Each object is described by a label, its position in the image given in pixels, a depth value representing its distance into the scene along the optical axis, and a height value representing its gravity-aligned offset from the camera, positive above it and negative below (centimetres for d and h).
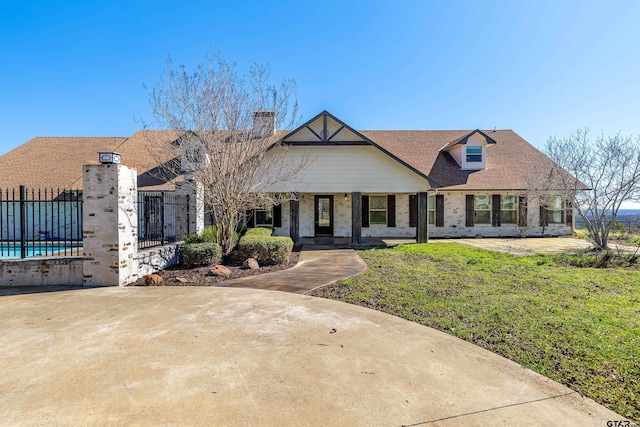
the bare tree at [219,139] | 931 +215
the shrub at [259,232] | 1211 -63
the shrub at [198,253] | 893 -103
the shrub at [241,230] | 1241 -57
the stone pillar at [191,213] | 1107 +6
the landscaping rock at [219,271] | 812 -137
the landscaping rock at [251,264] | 893 -131
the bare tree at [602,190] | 1228 +86
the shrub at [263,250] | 941 -99
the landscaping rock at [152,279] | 732 -140
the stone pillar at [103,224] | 691 -18
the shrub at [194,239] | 973 -70
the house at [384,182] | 1445 +150
